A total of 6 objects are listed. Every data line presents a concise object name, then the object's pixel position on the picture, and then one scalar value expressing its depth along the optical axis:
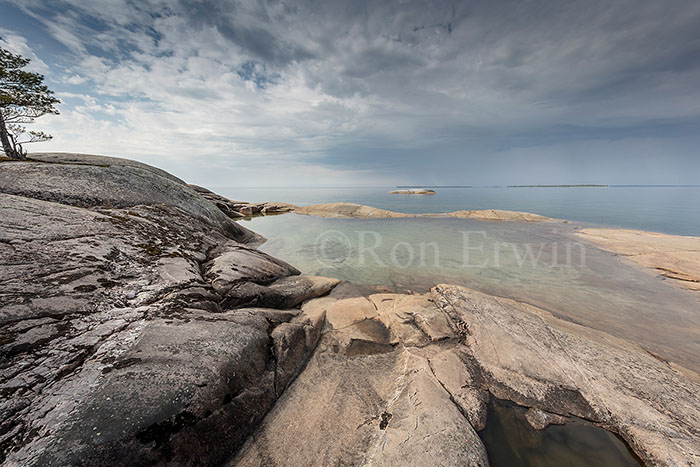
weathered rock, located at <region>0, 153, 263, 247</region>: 6.32
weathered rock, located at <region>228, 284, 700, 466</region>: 3.26
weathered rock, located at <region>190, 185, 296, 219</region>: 27.77
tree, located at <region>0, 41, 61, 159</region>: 10.53
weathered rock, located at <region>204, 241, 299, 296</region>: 5.75
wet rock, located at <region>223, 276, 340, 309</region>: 5.65
